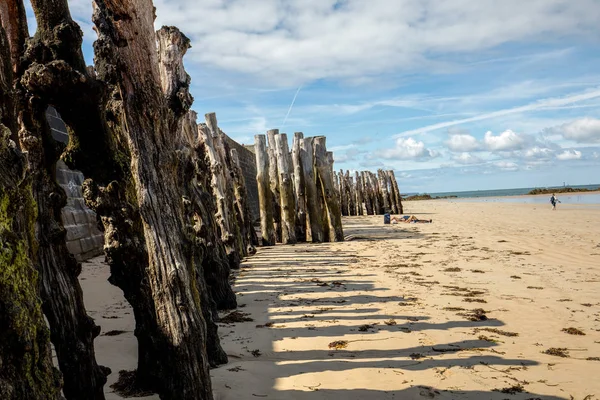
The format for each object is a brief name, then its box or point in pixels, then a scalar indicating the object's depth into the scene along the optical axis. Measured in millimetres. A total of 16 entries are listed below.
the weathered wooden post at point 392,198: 26078
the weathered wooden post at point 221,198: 8664
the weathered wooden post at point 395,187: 25980
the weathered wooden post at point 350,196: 27312
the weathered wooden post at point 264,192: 12281
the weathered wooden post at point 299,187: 12461
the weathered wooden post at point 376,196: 26750
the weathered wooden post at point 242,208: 10627
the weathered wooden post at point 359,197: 27153
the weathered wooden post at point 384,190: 25662
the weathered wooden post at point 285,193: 12359
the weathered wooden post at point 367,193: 26797
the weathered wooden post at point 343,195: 26906
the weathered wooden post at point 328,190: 12477
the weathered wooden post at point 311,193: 12438
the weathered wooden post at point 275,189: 12656
